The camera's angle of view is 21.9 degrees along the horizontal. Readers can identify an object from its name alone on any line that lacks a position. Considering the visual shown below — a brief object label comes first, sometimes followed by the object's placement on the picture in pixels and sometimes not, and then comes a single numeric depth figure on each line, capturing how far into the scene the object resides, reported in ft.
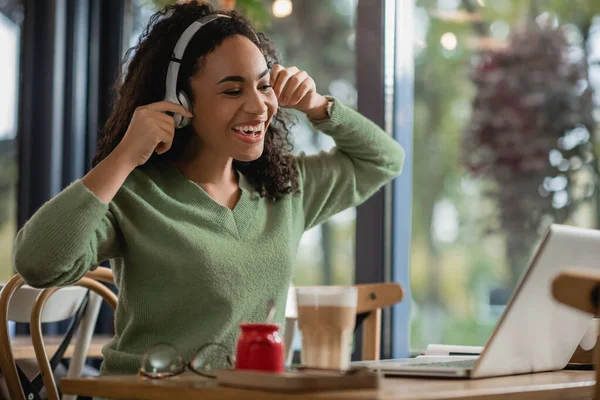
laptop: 7.27
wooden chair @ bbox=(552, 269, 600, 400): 6.56
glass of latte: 7.30
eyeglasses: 7.34
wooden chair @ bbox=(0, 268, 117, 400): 8.93
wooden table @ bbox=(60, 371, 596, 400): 6.63
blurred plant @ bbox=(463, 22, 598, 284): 12.31
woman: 8.45
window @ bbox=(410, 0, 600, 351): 12.34
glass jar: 7.21
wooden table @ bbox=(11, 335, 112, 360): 11.63
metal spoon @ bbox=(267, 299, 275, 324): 8.91
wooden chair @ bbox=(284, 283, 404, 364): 10.50
